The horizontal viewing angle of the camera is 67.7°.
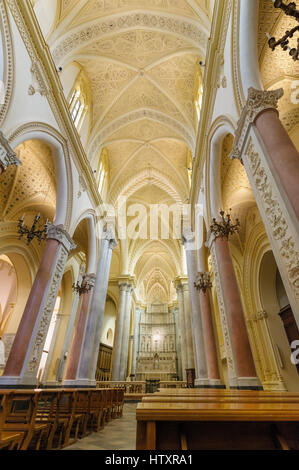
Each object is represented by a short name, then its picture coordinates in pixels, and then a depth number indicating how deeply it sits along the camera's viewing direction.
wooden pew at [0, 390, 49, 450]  2.38
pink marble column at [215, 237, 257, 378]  4.89
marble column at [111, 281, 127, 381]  13.70
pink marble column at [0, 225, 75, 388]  5.35
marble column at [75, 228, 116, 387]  8.61
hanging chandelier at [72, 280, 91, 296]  9.99
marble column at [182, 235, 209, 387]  8.52
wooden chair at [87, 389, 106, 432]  4.32
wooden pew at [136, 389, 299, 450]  1.09
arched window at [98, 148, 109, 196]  12.66
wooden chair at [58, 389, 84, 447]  3.13
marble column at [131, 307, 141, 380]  19.70
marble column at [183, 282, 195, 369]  11.95
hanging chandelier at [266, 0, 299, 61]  2.61
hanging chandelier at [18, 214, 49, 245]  6.10
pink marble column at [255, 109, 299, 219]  3.08
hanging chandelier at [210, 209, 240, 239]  6.33
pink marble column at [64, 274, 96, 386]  8.51
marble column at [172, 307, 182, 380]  20.19
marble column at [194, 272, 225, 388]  7.55
